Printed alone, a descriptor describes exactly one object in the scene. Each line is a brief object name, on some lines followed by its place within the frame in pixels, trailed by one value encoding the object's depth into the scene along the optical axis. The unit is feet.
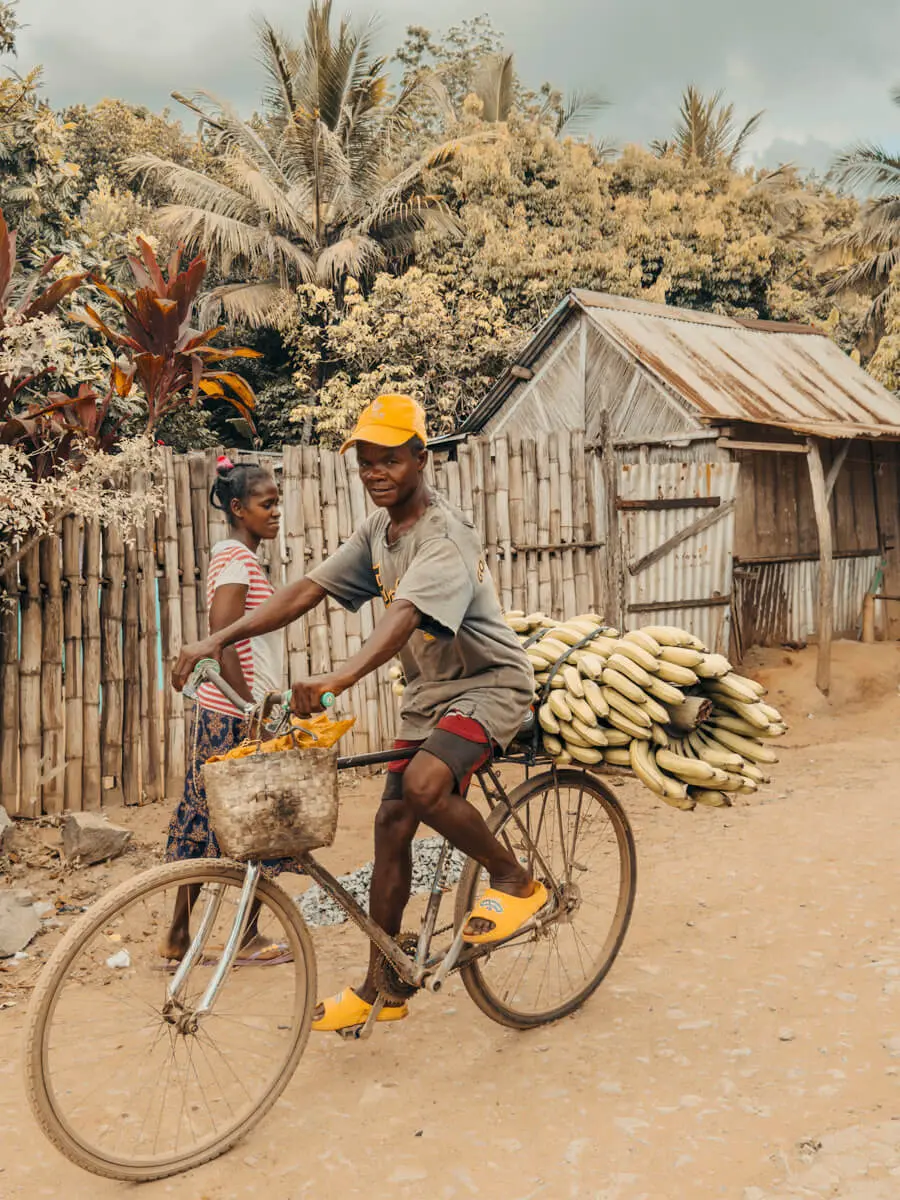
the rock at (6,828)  16.96
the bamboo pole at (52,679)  18.47
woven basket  8.28
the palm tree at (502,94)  89.81
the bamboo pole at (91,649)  18.98
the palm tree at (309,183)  69.46
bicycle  8.49
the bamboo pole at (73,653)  18.75
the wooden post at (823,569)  31.83
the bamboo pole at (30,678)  18.26
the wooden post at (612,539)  27.68
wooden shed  29.96
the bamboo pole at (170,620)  20.02
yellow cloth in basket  8.51
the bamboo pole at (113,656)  19.34
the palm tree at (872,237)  73.67
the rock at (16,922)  13.70
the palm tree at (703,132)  96.94
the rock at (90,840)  17.11
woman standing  12.44
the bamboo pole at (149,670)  19.77
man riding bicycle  9.19
